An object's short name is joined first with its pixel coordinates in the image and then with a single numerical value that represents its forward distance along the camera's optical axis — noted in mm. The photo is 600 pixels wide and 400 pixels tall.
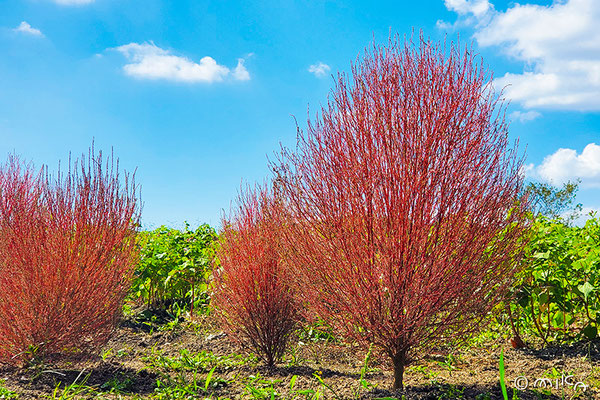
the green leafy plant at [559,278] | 5555
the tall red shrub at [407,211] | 4172
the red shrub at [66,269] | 5598
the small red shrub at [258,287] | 5668
